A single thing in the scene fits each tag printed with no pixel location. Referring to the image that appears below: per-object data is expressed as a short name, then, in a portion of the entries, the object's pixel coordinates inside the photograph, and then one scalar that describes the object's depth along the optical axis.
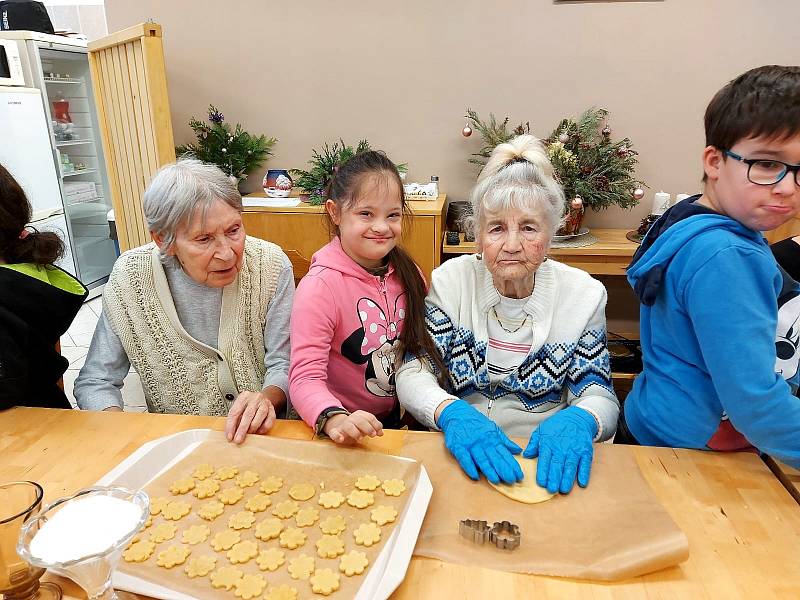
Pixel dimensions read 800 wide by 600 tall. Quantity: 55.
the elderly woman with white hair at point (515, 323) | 1.23
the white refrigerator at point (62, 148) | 3.47
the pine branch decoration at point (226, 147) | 2.99
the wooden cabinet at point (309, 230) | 2.65
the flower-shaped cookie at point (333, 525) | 0.84
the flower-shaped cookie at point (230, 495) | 0.91
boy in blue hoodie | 0.91
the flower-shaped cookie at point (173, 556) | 0.78
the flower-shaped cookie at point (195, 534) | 0.83
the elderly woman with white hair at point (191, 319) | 1.29
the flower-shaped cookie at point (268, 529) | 0.84
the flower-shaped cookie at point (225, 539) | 0.82
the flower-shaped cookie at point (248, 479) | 0.95
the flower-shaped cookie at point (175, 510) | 0.87
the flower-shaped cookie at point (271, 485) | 0.93
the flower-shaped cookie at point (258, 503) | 0.89
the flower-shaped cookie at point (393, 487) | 0.91
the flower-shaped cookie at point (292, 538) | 0.82
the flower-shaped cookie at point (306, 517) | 0.86
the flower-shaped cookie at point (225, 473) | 0.96
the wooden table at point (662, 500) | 0.74
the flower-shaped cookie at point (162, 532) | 0.82
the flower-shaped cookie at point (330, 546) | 0.80
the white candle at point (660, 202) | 2.78
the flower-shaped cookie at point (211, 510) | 0.87
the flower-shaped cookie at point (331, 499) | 0.90
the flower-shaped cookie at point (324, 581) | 0.74
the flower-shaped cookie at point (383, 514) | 0.86
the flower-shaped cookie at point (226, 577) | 0.75
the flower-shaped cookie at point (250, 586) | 0.73
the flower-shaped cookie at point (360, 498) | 0.89
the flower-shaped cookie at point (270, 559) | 0.78
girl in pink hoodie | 1.28
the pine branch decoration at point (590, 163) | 2.63
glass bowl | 0.60
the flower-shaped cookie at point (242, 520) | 0.86
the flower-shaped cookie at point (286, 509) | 0.88
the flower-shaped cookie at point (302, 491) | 0.91
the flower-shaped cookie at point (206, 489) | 0.92
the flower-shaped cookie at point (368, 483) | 0.93
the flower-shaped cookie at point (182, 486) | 0.93
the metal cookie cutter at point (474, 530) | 0.81
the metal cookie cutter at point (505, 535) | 0.79
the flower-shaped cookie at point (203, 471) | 0.96
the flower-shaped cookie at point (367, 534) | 0.82
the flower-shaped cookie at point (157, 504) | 0.88
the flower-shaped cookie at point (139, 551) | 0.78
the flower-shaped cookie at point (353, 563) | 0.77
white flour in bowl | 0.62
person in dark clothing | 1.22
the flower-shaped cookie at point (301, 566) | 0.77
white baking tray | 0.74
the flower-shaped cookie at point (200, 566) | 0.77
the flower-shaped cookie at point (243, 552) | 0.79
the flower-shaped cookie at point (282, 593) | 0.73
